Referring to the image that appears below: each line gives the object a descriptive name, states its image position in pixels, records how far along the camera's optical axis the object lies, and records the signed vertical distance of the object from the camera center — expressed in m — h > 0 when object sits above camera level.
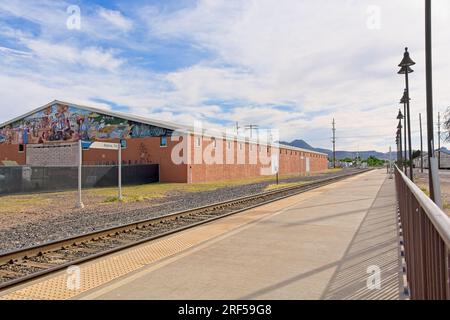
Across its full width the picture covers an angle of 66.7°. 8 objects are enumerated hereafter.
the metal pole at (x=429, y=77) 7.91 +2.02
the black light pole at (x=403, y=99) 22.16 +4.24
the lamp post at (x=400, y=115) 31.60 +4.49
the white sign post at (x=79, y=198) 15.21 -1.38
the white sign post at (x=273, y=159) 54.84 +1.00
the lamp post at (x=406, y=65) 14.86 +4.41
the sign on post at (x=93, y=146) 15.43 +1.09
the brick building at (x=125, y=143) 35.72 +2.77
